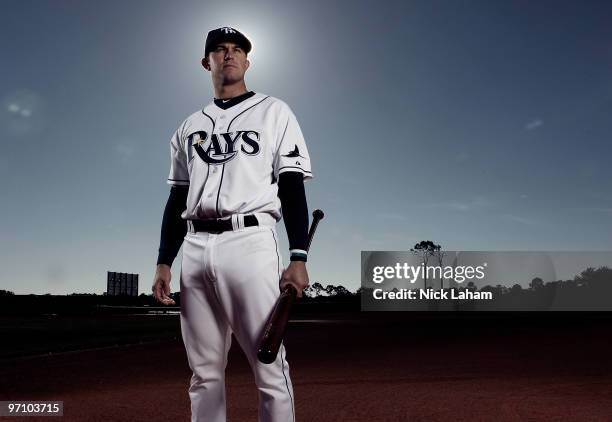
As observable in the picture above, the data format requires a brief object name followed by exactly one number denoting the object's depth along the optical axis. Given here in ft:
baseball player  10.12
